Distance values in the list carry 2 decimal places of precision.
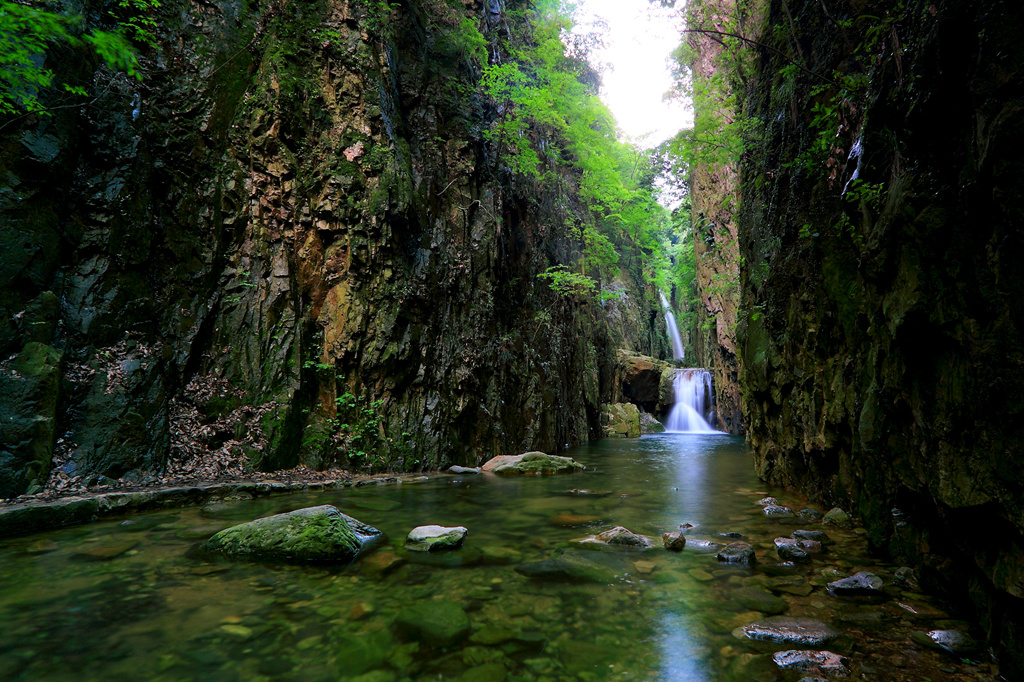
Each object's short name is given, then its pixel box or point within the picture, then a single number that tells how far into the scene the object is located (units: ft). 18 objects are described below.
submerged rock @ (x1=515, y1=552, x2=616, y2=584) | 11.96
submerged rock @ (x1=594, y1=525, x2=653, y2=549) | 14.84
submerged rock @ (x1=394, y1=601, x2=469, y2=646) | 8.92
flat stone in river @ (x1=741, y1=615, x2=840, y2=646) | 8.38
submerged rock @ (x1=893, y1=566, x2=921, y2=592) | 10.36
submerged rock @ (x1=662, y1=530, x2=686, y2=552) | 14.21
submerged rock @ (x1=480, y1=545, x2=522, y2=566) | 13.29
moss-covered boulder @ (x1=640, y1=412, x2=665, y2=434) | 76.95
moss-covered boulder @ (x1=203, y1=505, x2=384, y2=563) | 13.33
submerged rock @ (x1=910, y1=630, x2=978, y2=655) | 7.78
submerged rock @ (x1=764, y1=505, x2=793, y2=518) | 17.97
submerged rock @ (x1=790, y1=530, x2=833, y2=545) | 14.27
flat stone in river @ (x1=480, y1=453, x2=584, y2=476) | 32.48
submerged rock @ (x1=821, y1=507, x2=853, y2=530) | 15.64
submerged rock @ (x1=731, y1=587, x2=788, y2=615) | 9.82
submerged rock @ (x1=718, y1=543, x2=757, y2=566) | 12.76
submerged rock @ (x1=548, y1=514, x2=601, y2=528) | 17.84
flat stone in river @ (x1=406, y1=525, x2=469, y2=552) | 14.46
